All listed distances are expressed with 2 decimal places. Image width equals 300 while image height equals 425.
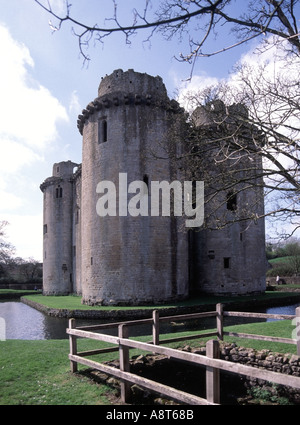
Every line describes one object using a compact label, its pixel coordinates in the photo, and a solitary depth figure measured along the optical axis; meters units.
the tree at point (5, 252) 39.00
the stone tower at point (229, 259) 23.97
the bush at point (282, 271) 39.79
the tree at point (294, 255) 38.88
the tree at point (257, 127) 7.43
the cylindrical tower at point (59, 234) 33.88
